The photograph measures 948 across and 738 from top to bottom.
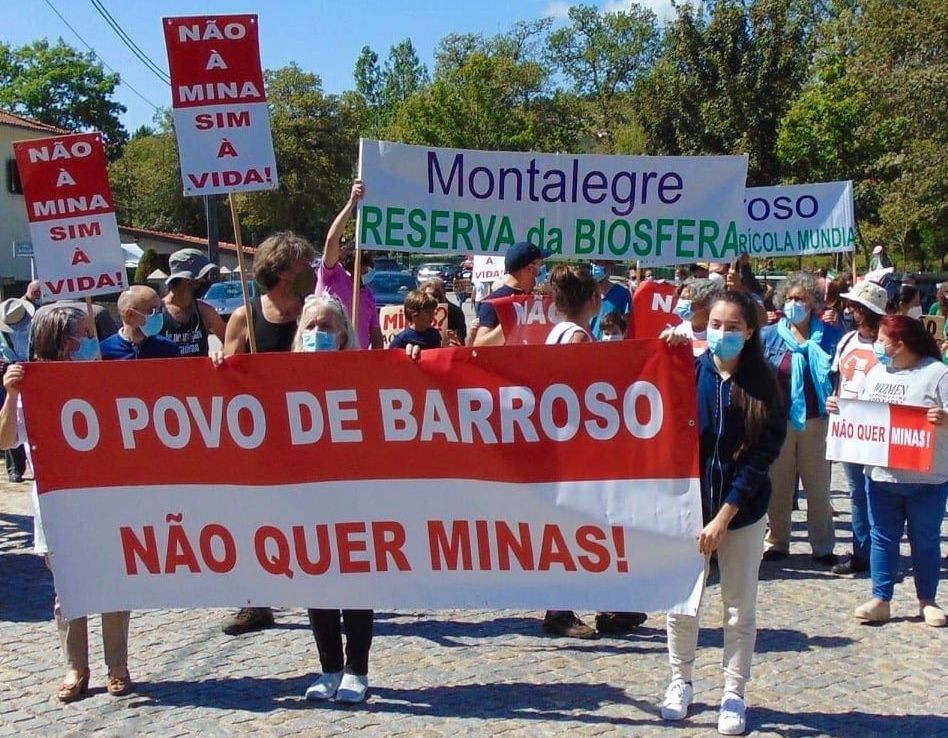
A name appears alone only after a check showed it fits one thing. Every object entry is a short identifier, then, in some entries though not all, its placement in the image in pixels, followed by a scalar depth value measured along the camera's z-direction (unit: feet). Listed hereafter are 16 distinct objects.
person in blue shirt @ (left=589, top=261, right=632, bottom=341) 29.66
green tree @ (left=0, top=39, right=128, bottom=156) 282.15
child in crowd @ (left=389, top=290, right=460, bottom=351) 24.85
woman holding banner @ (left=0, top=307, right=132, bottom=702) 17.10
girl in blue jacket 15.03
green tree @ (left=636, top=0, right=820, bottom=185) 116.16
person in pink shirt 22.58
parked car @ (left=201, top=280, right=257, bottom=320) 85.48
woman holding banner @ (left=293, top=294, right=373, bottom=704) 16.79
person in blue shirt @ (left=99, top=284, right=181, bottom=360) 19.08
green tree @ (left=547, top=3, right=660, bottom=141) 258.57
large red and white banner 15.76
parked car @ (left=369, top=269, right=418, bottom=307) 88.61
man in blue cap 21.80
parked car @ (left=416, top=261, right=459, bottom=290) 172.00
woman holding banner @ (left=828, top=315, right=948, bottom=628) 20.07
